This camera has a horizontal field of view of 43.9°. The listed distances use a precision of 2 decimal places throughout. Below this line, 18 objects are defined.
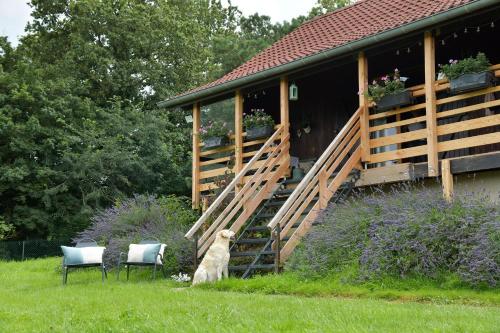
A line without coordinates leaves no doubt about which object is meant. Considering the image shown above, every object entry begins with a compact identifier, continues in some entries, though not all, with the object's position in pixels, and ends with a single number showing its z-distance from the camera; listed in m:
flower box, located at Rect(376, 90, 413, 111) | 10.54
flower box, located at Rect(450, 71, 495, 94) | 9.53
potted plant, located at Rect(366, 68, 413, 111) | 10.56
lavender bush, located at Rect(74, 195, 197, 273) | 11.03
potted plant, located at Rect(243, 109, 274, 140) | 13.09
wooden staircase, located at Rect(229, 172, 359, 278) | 9.56
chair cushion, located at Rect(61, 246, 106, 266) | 10.22
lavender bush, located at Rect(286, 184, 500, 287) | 7.17
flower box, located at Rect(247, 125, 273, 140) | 13.07
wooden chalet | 9.80
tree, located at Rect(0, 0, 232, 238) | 22.27
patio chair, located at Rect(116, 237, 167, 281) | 10.31
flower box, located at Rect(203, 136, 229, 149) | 13.82
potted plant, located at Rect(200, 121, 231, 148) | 13.85
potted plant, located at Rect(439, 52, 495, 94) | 9.55
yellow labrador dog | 9.12
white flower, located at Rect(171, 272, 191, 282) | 9.84
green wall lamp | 12.59
